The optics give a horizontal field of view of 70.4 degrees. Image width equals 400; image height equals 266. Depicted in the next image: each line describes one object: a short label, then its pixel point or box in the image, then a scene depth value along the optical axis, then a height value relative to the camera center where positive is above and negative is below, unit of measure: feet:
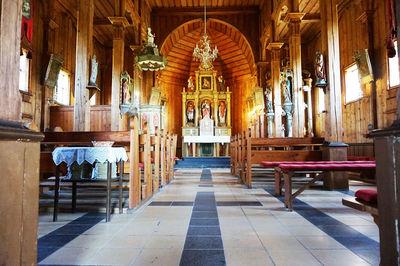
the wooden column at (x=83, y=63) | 19.74 +6.25
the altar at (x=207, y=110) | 44.09 +6.34
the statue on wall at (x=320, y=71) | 17.39 +4.84
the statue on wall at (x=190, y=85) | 46.39 +10.55
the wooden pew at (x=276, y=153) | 17.38 -0.26
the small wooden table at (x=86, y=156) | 9.31 -0.19
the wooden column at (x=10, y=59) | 4.14 +1.38
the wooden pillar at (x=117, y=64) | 25.39 +8.16
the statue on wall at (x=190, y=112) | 45.70 +6.06
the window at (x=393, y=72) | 25.17 +6.82
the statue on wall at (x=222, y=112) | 45.88 +6.04
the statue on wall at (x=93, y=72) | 21.13 +5.90
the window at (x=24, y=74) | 27.40 +7.49
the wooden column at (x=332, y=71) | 17.01 +4.72
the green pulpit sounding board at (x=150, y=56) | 25.58 +8.52
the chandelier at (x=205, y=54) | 33.73 +11.56
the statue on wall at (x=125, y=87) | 26.49 +6.00
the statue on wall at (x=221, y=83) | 46.70 +11.01
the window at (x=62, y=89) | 34.66 +7.71
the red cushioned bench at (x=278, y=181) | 14.29 -1.63
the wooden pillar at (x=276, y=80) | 30.54 +7.93
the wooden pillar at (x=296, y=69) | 24.58 +6.96
